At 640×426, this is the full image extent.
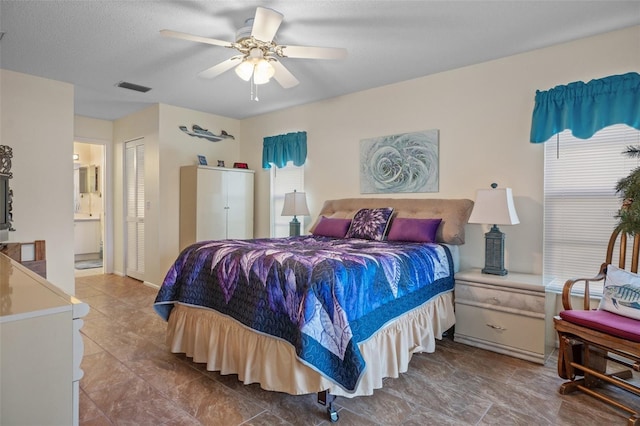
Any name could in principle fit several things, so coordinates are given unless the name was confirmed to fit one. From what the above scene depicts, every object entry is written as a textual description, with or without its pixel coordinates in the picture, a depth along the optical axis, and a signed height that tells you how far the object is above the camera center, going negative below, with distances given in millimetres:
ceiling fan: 2244 +1131
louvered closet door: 5297 -37
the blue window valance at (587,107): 2578 +804
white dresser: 909 -427
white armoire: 4715 +28
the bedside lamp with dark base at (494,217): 2846 -79
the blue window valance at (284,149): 4762 +805
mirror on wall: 7277 +556
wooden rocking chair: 1935 -791
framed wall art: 3684 +489
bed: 1793 -624
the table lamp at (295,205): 4473 +11
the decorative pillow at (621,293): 2080 -526
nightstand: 2621 -849
